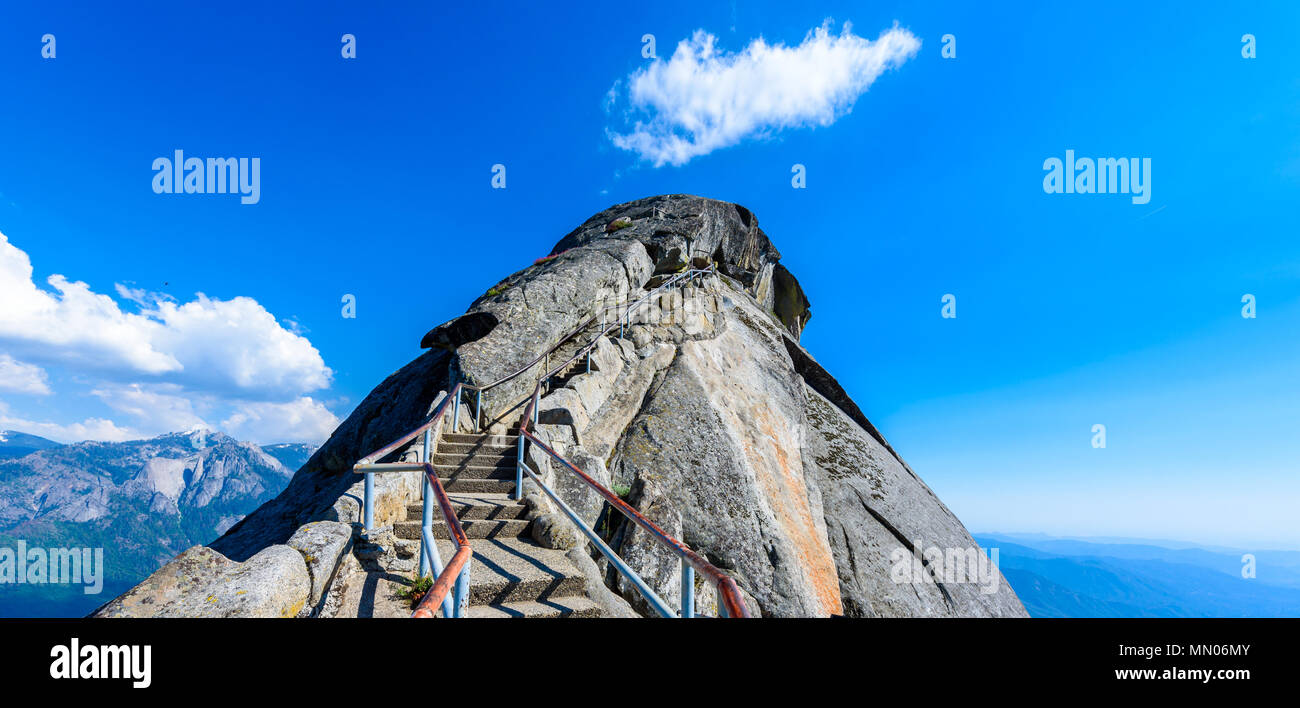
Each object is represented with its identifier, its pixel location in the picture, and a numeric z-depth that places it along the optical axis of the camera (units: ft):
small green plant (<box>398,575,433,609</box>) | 17.25
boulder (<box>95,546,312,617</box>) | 11.69
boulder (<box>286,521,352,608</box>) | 16.29
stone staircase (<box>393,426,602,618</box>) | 18.15
